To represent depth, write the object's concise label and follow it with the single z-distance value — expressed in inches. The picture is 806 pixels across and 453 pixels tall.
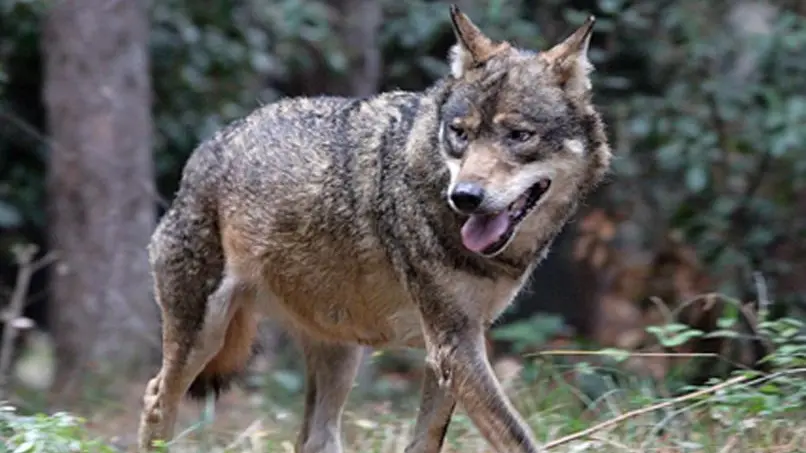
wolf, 446.0
